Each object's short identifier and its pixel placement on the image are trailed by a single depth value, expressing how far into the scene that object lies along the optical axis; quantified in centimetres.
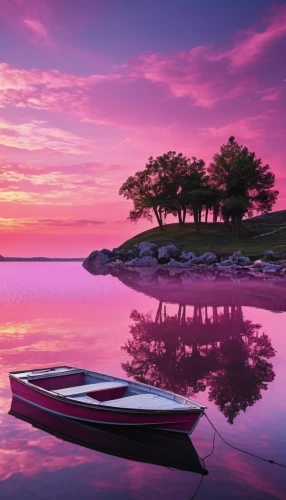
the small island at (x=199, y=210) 10816
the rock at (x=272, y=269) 7862
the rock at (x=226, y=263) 9112
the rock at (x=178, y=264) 10131
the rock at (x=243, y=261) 8978
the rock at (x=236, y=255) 9262
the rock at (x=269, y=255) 9055
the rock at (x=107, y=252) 13271
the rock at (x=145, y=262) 10900
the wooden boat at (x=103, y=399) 1288
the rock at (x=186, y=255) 10368
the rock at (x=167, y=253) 10801
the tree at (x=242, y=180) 12126
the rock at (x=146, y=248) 11276
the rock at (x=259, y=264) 8349
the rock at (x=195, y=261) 10012
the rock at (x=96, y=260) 12823
